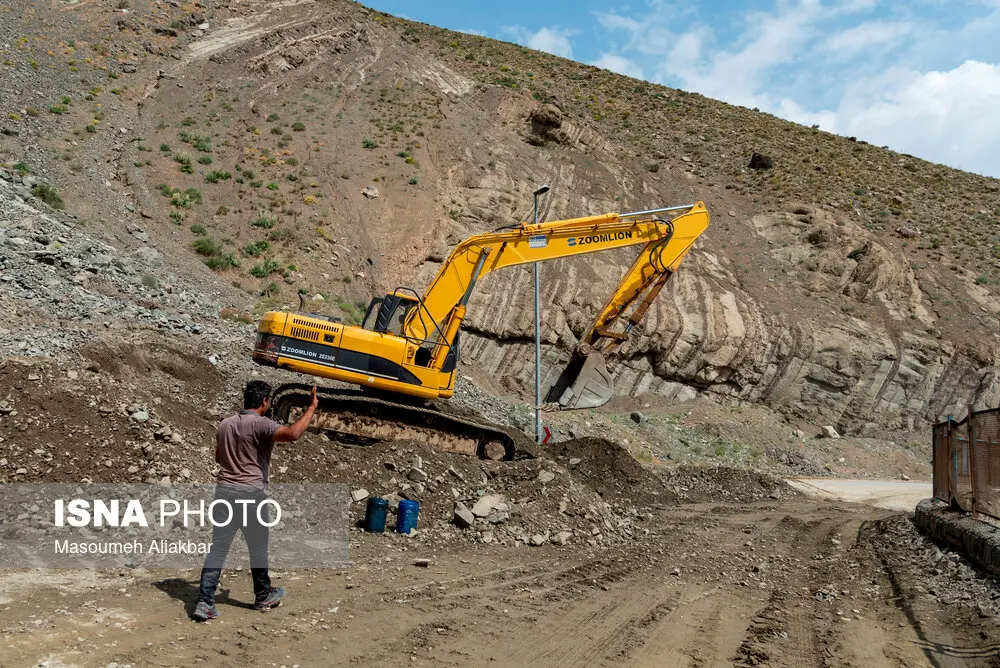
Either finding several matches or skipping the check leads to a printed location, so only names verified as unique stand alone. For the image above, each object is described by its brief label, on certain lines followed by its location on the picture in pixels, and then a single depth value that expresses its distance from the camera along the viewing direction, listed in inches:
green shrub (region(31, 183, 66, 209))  789.2
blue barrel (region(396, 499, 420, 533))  362.3
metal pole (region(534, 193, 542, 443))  658.8
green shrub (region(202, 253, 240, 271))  852.6
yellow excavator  462.3
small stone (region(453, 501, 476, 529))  380.4
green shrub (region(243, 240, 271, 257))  904.9
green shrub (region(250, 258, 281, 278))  871.7
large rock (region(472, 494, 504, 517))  390.6
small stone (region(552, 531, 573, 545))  386.9
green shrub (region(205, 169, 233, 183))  1020.5
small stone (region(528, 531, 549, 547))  382.4
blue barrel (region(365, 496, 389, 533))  359.3
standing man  220.4
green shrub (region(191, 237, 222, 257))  867.4
